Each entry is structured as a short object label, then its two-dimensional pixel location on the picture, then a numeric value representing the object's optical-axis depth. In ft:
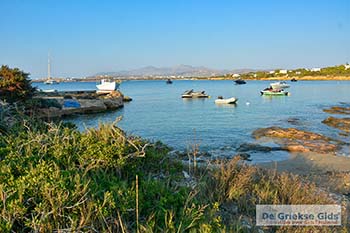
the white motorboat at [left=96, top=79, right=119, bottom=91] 172.55
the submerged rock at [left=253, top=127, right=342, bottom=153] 51.93
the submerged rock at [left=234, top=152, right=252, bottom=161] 46.32
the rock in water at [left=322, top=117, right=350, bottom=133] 73.74
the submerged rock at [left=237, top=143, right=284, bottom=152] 52.30
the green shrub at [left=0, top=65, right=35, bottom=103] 50.47
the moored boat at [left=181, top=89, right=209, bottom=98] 182.55
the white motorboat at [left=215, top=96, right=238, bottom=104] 137.98
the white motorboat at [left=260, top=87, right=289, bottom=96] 186.44
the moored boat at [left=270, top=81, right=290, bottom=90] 207.23
